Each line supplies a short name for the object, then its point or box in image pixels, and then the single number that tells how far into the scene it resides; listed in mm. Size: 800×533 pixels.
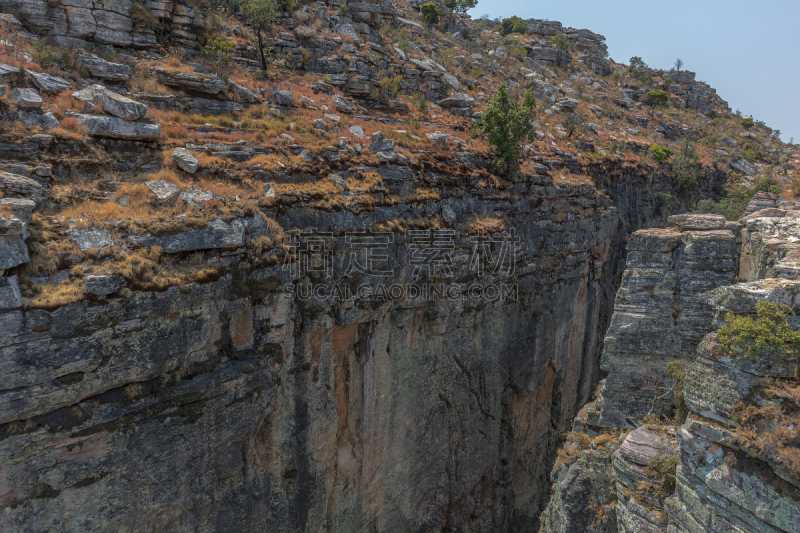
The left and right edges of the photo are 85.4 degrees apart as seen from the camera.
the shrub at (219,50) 22094
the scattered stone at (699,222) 14036
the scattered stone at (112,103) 14742
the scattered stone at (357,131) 20481
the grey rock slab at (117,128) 14094
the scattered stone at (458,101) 31723
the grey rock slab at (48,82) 14750
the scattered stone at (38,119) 13312
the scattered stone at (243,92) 20953
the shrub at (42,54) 16141
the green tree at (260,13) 24203
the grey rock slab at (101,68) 17500
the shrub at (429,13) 43059
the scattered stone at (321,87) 25256
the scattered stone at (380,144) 19406
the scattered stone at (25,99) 13383
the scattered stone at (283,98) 21875
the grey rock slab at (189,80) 19188
